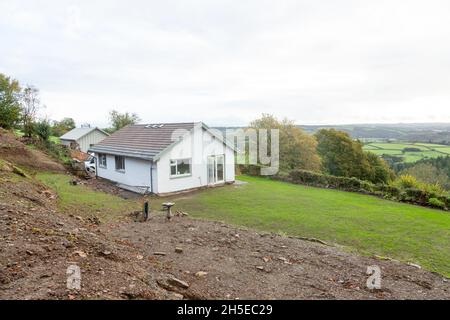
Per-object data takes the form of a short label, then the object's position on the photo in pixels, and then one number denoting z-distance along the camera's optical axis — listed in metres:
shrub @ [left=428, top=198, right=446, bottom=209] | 16.33
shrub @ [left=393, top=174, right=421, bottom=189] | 20.56
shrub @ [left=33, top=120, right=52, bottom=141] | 28.97
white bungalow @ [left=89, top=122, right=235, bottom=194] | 17.31
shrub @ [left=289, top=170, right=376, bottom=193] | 20.31
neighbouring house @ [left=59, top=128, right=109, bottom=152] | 37.28
